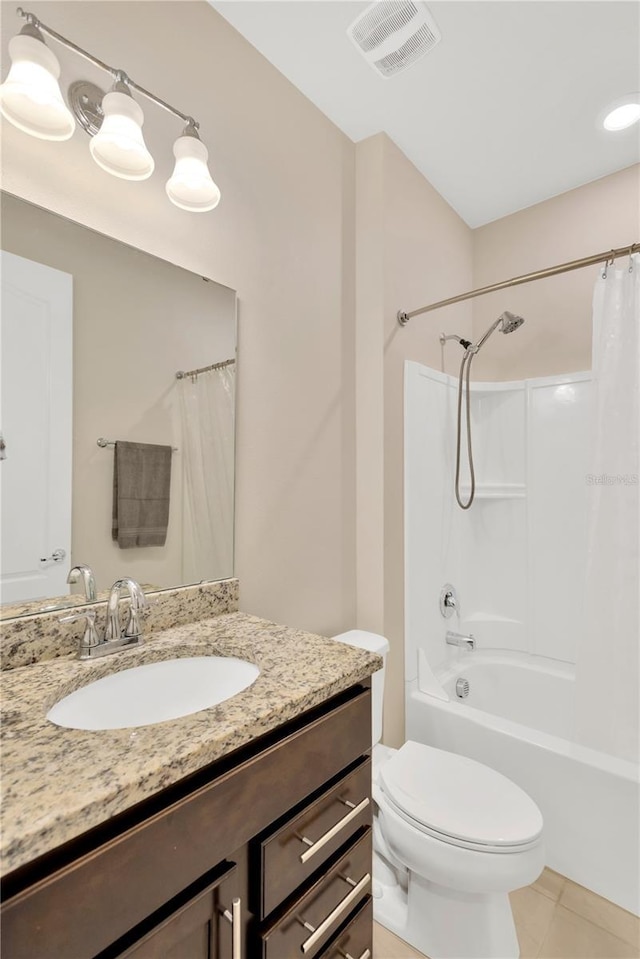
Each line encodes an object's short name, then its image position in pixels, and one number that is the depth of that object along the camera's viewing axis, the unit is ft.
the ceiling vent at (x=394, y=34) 4.45
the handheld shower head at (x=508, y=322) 6.39
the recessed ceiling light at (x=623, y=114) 5.65
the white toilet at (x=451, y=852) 3.72
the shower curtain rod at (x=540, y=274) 5.09
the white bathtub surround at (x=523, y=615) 4.79
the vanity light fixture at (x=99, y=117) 2.83
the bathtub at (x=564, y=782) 4.57
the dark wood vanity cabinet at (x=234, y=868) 1.61
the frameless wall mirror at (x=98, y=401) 3.06
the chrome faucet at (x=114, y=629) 3.08
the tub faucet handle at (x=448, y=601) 7.11
